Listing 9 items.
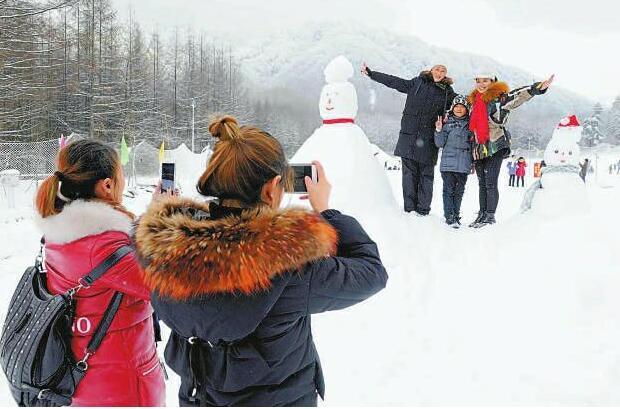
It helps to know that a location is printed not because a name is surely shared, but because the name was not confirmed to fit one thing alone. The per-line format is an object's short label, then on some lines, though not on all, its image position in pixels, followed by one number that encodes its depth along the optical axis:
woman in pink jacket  1.73
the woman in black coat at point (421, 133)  5.81
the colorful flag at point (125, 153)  14.82
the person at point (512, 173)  17.23
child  5.54
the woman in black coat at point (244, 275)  1.31
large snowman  5.78
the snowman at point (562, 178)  5.30
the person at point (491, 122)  5.41
